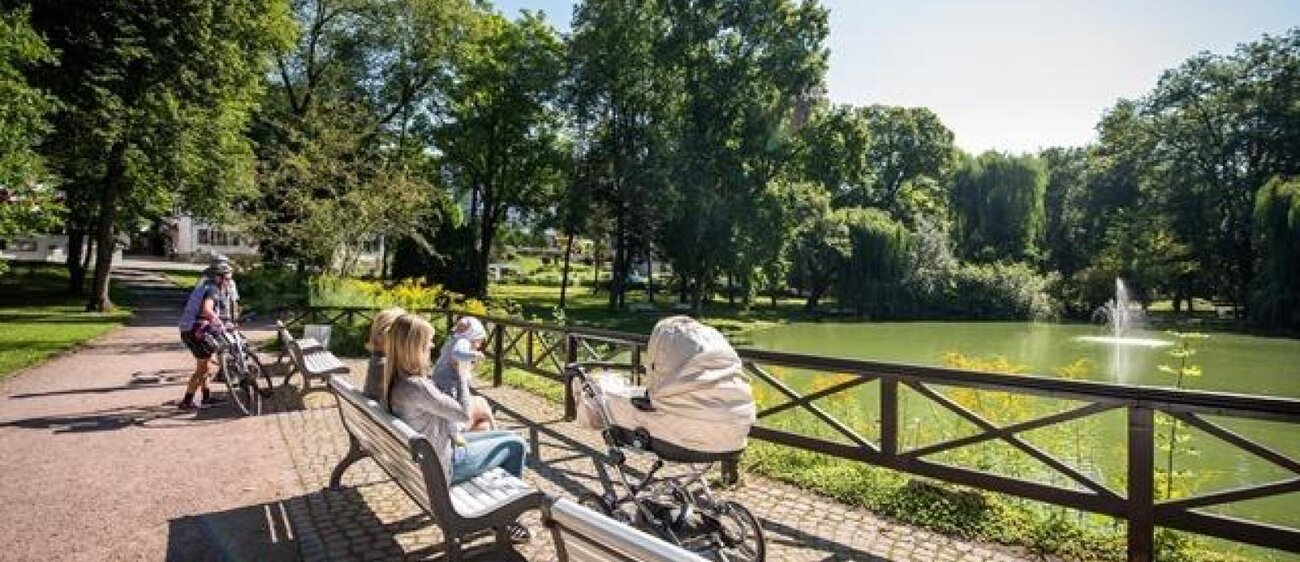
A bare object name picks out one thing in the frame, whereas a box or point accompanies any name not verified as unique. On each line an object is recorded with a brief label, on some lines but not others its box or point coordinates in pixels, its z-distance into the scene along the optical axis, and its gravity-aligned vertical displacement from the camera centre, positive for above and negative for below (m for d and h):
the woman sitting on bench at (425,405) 4.54 -0.81
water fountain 37.41 -1.65
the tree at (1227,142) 42.44 +8.74
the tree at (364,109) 18.38 +7.13
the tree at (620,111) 32.91 +8.01
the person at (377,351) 5.09 -0.54
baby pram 4.30 -0.90
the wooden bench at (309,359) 8.98 -1.14
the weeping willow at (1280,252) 33.03 +1.75
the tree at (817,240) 37.12 +2.14
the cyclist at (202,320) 9.15 -0.63
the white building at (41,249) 53.85 +1.17
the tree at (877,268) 41.88 +0.81
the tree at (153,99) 19.06 +4.63
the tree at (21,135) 13.98 +2.46
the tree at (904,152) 54.03 +9.59
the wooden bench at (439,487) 3.85 -1.23
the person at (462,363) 5.07 -0.62
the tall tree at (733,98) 31.97 +7.97
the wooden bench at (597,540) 2.13 -0.81
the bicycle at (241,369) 9.14 -1.25
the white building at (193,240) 64.94 +2.49
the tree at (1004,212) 48.69 +4.81
